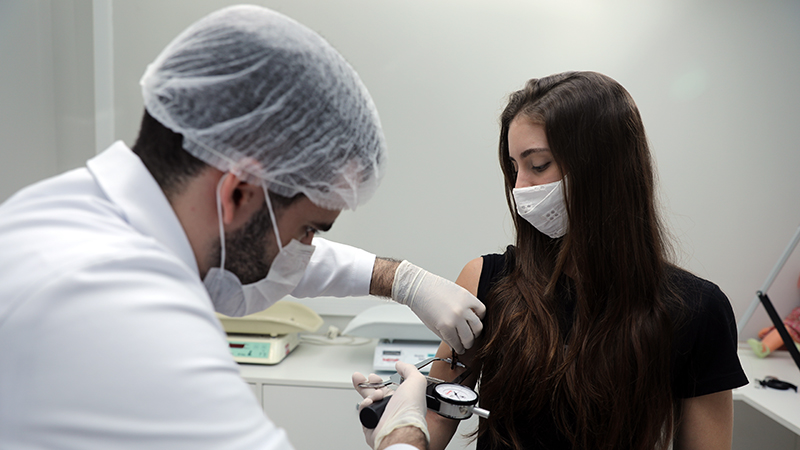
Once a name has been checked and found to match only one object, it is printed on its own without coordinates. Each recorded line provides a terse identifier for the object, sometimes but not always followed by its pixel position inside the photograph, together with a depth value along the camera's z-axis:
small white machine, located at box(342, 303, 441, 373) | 2.12
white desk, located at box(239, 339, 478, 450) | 2.04
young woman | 1.15
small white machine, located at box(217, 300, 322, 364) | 2.18
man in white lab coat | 0.54
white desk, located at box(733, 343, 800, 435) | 1.77
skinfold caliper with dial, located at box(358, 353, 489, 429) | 0.99
